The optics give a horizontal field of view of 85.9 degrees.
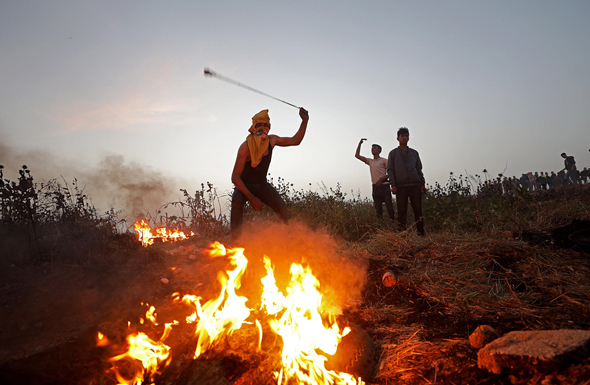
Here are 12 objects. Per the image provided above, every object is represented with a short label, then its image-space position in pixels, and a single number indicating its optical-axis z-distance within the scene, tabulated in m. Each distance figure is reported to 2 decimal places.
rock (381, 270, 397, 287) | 3.86
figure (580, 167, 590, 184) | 15.76
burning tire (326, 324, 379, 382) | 2.32
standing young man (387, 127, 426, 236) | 6.47
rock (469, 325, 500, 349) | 2.29
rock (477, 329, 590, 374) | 1.76
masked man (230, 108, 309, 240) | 4.41
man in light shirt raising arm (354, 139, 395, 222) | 7.84
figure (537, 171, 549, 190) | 10.31
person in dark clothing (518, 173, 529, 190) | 17.48
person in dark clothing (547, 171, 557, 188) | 13.69
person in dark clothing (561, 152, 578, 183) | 13.86
